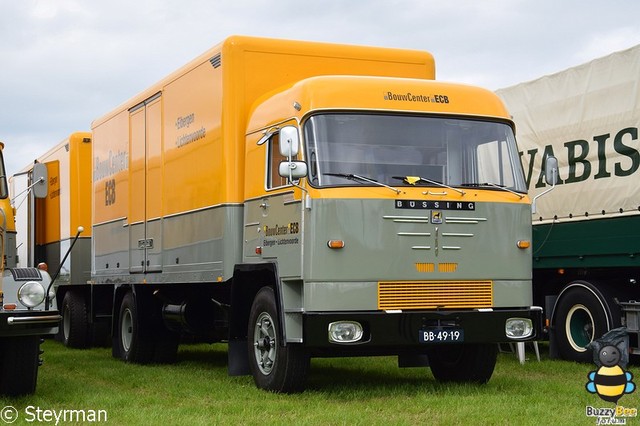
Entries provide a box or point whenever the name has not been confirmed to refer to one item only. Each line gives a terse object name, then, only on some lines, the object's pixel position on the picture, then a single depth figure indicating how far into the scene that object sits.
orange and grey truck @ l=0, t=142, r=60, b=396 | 9.84
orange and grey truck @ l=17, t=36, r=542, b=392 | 10.05
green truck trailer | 13.09
